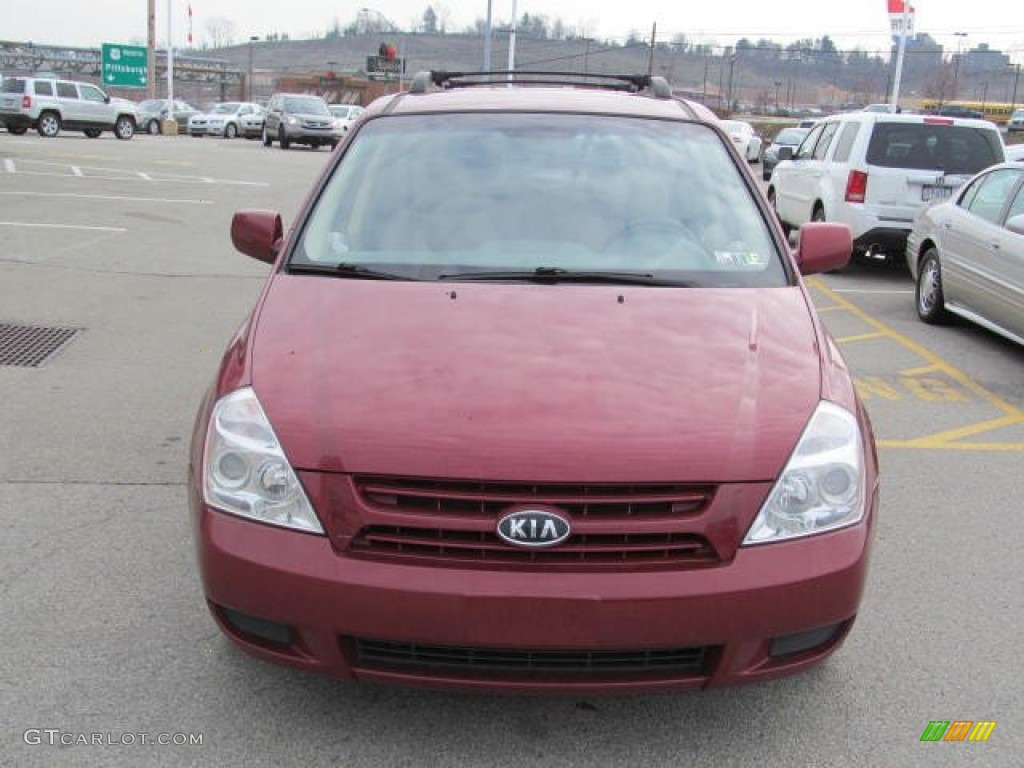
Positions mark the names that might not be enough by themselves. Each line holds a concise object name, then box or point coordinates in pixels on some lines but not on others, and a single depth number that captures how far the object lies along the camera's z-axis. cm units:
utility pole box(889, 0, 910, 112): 2631
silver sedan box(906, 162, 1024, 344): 731
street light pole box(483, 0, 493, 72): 3644
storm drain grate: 655
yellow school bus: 8306
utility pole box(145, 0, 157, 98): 4141
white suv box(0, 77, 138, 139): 3131
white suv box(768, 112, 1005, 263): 1093
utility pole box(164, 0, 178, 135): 4072
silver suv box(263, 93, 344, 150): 3259
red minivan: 245
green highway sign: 4803
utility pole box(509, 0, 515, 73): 3691
